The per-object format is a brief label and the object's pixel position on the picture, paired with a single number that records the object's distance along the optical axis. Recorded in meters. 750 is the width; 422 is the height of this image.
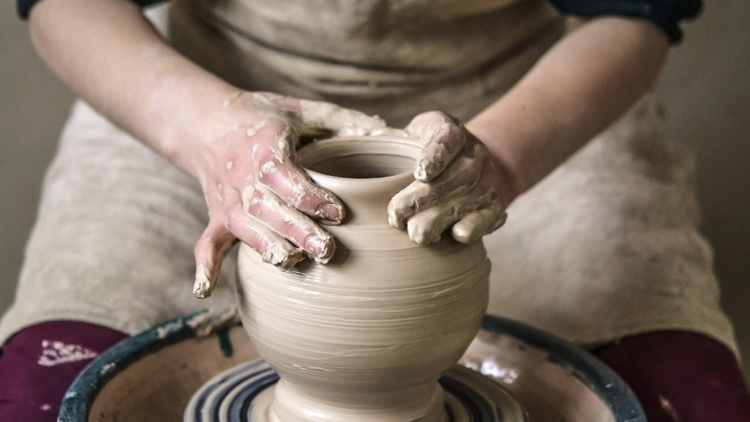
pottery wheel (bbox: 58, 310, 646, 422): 0.91
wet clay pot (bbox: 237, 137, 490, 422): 0.78
